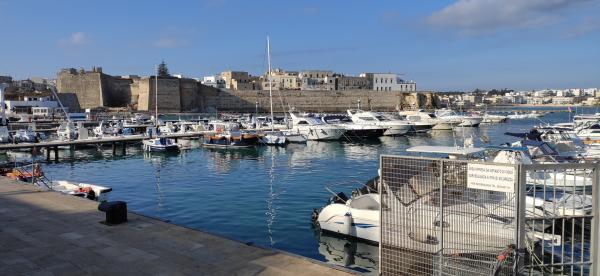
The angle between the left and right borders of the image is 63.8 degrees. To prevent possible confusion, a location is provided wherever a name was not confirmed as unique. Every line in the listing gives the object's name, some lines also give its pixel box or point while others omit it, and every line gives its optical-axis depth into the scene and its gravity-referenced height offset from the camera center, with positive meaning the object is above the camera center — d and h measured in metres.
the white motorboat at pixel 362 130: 45.66 -1.41
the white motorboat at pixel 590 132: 28.96 -1.13
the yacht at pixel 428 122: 53.75 -0.82
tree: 126.06 +12.25
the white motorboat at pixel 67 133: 40.78 -1.45
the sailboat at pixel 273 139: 39.19 -1.93
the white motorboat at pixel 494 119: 75.86 -0.69
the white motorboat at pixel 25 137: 38.79 -1.67
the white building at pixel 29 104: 74.69 +1.99
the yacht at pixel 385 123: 47.94 -0.79
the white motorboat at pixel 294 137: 40.72 -1.84
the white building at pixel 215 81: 133.45 +10.34
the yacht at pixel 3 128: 37.03 -0.91
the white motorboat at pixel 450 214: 6.02 -1.27
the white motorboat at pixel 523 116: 91.89 -0.29
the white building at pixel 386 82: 139.50 +9.58
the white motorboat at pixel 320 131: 43.56 -1.42
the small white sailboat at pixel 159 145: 35.78 -2.19
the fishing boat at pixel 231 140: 38.19 -1.95
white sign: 5.31 -0.71
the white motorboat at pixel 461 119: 58.65 -0.50
